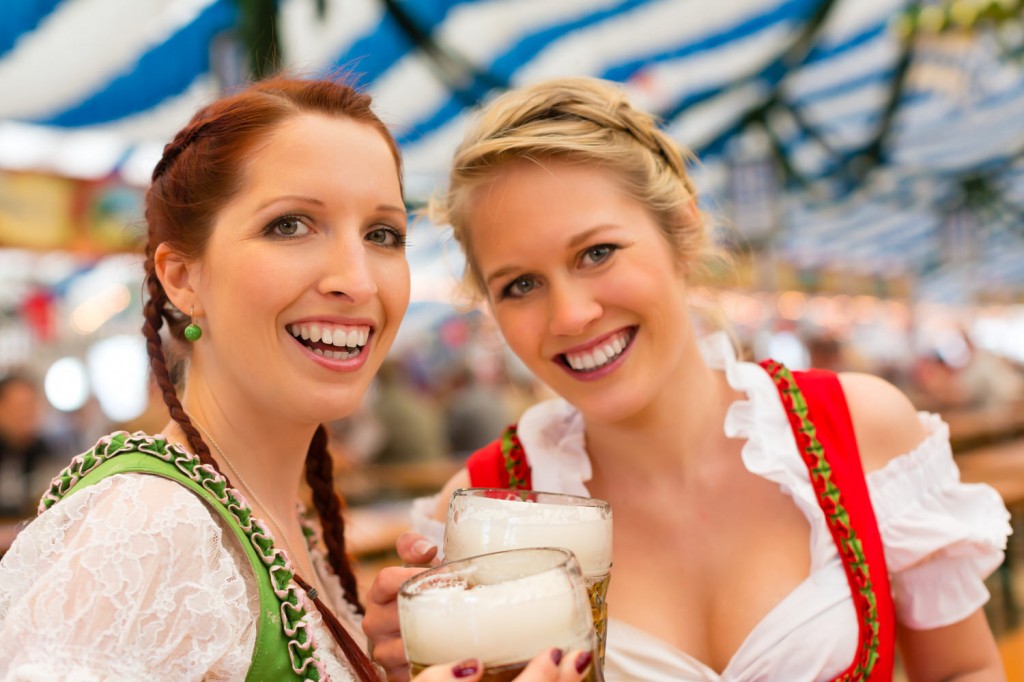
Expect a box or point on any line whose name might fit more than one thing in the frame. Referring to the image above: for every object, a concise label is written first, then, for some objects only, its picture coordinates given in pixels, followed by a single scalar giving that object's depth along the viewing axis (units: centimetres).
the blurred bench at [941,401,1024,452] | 667
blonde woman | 135
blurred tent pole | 328
